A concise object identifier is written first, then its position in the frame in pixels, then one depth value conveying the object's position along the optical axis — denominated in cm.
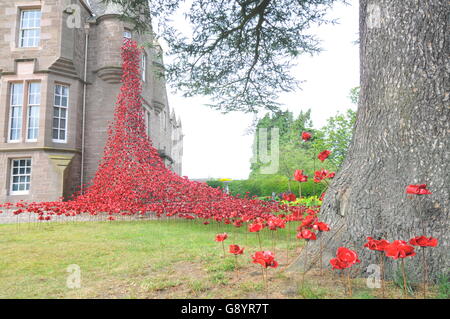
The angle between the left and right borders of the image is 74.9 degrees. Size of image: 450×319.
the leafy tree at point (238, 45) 767
